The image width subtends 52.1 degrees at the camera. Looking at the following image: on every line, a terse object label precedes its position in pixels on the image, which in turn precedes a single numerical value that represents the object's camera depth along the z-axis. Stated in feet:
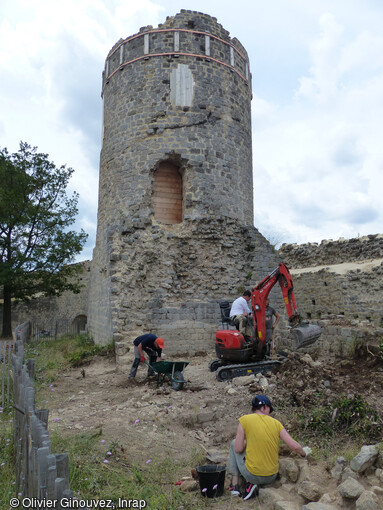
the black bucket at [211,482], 11.91
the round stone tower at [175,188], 35.27
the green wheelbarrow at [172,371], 22.75
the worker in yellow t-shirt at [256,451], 11.77
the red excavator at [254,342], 24.64
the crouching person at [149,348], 25.45
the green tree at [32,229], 56.08
